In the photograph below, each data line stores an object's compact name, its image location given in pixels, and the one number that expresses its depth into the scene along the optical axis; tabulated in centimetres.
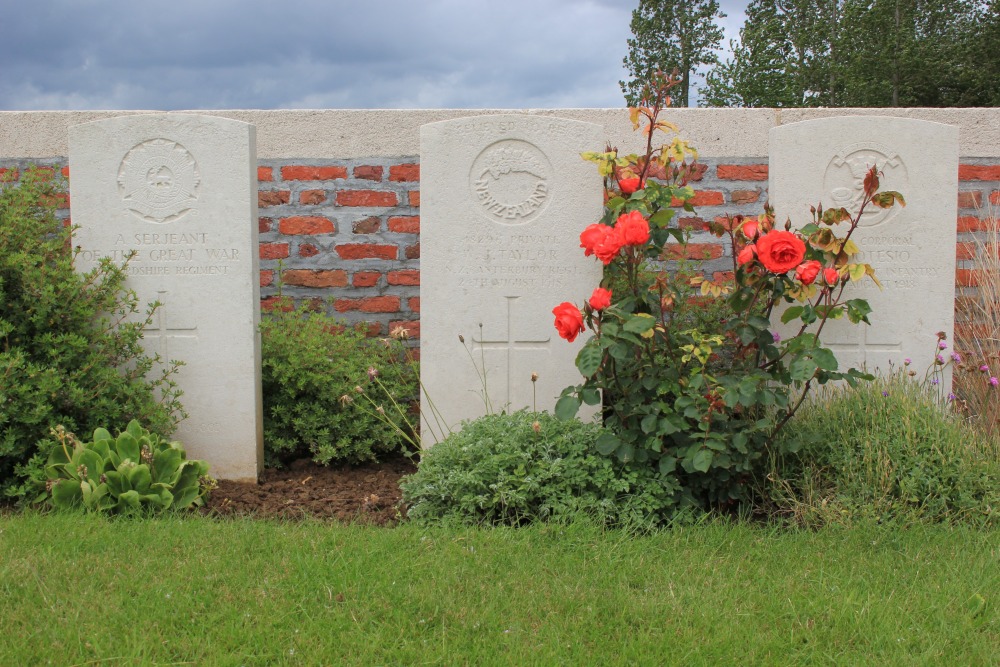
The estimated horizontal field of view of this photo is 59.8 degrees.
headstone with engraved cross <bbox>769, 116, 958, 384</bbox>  416
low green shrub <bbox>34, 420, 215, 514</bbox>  356
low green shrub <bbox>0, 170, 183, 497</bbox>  379
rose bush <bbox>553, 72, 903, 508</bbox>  339
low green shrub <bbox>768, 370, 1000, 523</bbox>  342
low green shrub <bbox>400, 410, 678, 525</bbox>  338
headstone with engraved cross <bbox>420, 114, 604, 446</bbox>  414
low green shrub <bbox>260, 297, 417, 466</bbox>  454
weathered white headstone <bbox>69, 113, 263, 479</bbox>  428
